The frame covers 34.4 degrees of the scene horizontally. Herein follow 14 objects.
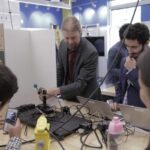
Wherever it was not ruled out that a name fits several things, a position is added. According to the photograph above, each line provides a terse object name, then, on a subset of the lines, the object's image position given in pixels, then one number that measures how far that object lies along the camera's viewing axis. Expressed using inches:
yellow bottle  42.9
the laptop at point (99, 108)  58.1
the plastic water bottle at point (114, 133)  44.1
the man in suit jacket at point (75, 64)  76.0
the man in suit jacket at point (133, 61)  65.1
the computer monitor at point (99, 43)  184.5
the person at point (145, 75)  28.5
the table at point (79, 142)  47.3
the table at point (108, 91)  103.4
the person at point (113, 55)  100.0
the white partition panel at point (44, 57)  71.1
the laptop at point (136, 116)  50.8
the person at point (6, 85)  36.1
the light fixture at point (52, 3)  102.4
